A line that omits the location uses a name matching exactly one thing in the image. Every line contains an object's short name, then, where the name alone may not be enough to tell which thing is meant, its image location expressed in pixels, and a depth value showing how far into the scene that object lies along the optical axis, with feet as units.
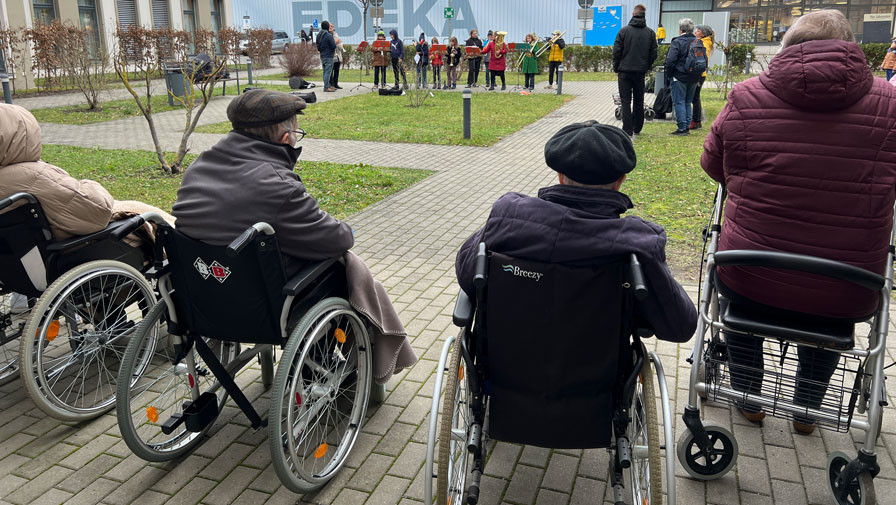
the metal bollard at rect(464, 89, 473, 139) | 40.01
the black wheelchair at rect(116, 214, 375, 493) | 9.52
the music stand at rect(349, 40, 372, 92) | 86.73
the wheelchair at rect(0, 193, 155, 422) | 11.25
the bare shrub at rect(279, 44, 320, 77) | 86.33
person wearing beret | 7.84
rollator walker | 9.03
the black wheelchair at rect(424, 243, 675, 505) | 7.89
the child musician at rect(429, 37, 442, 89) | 71.41
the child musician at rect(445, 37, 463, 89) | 72.54
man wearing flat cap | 9.66
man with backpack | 38.73
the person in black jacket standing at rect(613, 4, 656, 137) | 38.34
